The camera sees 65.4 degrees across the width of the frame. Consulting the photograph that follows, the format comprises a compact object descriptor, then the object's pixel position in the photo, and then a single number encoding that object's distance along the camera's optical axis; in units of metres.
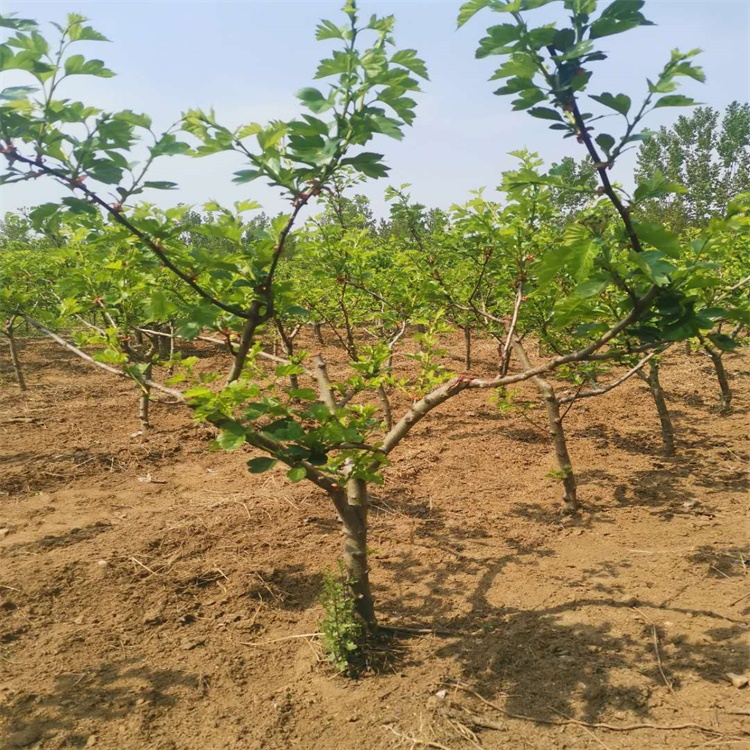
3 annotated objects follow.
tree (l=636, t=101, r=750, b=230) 42.91
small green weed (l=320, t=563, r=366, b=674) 2.89
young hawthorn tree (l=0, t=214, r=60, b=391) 9.68
